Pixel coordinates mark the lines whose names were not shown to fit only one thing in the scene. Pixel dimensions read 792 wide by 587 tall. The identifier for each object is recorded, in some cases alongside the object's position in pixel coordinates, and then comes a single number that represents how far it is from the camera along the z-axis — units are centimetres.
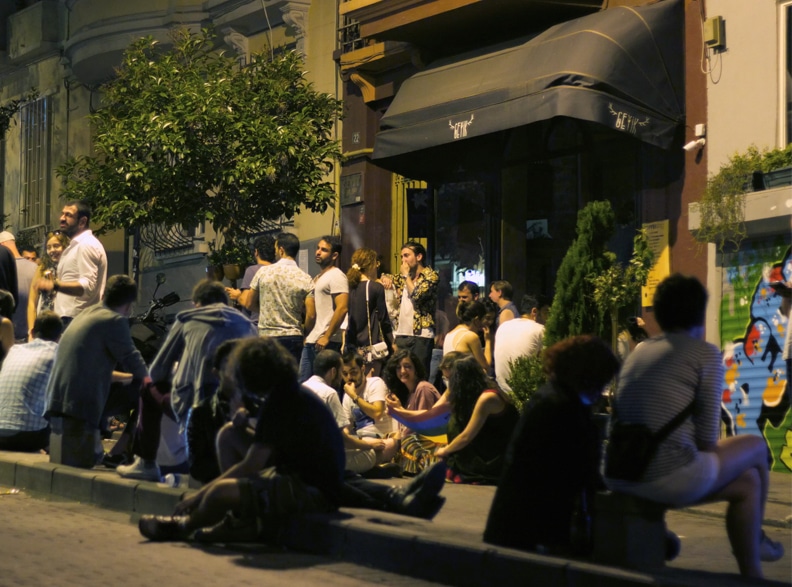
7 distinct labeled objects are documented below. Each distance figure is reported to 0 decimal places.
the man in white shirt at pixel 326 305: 1532
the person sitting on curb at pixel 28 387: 1284
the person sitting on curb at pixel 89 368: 1156
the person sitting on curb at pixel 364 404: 1370
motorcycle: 1762
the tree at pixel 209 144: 1877
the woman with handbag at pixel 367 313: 1647
